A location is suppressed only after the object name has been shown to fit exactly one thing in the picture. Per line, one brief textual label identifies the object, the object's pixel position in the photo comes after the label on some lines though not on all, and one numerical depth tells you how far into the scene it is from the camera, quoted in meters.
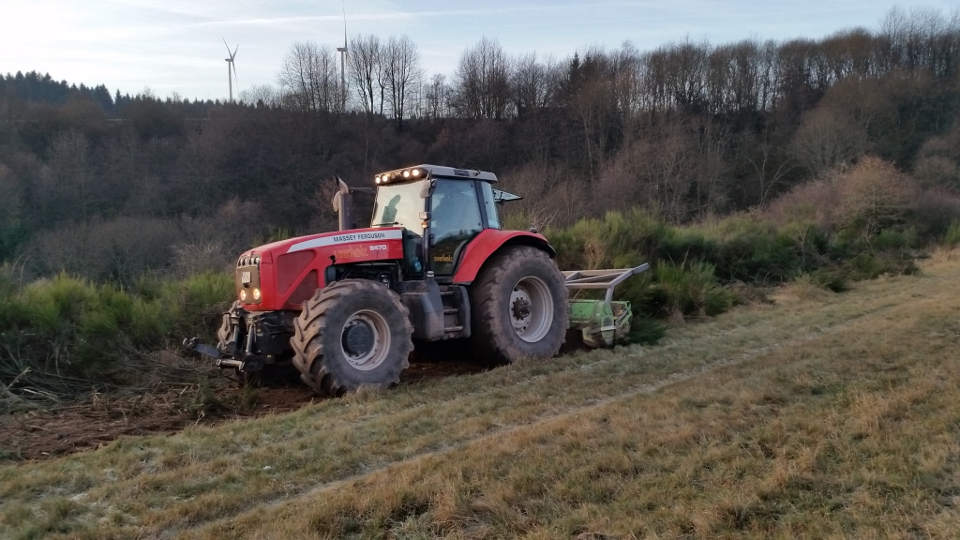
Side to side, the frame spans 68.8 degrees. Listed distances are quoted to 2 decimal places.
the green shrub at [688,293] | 11.09
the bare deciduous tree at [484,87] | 53.50
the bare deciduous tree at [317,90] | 51.22
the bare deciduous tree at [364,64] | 54.19
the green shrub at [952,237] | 24.00
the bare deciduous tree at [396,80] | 54.06
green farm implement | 8.69
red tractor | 6.23
